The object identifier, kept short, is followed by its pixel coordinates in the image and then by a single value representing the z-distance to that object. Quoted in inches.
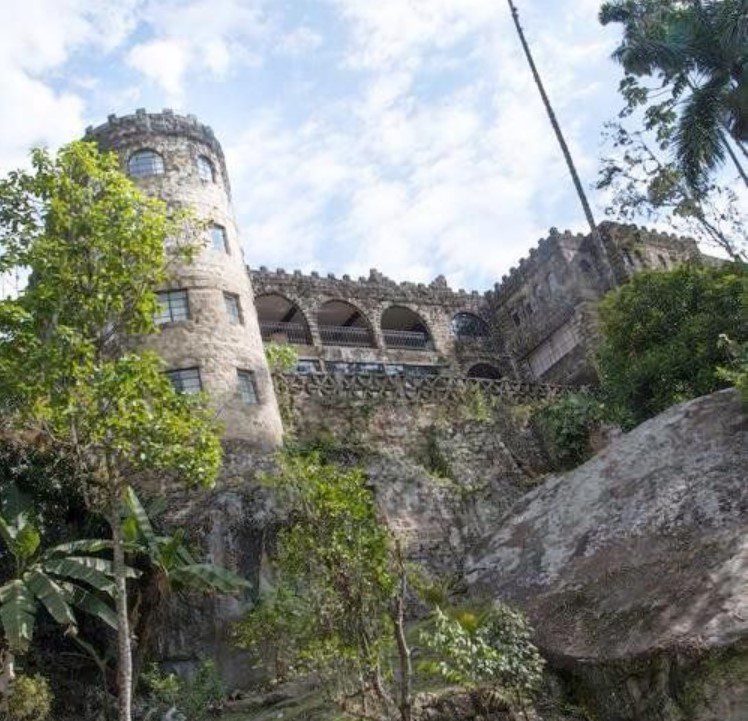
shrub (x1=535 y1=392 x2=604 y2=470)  1035.3
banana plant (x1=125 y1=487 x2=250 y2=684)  656.4
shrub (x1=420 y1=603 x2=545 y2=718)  427.2
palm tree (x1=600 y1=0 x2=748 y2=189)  891.4
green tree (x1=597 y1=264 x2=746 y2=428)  804.0
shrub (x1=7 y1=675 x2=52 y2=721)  547.8
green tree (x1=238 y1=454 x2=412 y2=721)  431.8
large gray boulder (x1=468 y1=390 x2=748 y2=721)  419.5
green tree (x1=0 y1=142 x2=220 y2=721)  540.4
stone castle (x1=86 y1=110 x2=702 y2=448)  908.0
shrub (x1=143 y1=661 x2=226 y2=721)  589.6
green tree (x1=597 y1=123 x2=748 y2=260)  929.2
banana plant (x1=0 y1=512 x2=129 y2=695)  563.8
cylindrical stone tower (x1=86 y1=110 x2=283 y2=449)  879.1
